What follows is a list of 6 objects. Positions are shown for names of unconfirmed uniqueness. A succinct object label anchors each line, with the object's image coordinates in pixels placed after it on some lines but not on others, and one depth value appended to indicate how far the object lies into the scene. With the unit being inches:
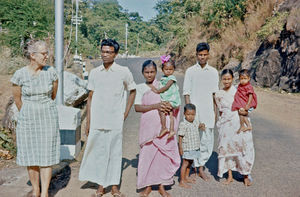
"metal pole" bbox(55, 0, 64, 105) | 201.9
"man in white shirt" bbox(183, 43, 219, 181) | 180.5
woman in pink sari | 157.1
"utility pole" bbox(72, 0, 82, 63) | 1027.3
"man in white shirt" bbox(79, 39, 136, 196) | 152.6
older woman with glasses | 136.5
